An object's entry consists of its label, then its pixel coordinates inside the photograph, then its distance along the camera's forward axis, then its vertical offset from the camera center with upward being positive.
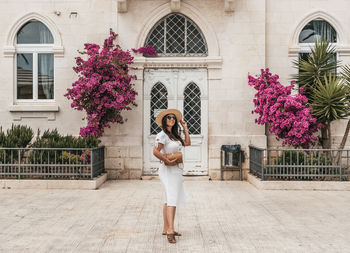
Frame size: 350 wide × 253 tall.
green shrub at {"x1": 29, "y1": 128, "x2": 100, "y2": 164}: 9.76 -0.32
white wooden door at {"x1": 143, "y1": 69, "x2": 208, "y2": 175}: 11.45 +0.85
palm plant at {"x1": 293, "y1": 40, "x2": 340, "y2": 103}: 10.77 +1.86
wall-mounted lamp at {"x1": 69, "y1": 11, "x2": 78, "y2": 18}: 11.48 +3.50
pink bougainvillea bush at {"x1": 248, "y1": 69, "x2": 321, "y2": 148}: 9.91 +0.59
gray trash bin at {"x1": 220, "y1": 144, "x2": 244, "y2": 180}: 10.92 -0.64
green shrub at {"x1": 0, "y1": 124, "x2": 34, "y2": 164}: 9.80 -0.17
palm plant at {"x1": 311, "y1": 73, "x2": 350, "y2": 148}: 10.02 +0.88
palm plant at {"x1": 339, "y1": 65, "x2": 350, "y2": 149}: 10.47 +0.98
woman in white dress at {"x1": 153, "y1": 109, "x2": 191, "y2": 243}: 5.52 -0.45
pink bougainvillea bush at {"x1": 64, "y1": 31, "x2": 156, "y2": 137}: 10.26 +1.22
